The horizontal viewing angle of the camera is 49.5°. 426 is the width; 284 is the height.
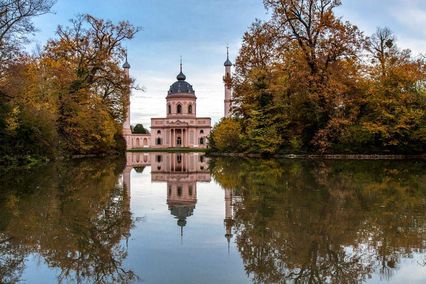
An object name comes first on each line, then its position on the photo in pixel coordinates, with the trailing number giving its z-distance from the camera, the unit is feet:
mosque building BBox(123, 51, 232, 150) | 344.08
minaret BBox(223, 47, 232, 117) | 298.35
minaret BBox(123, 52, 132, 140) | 298.31
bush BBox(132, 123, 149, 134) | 434.42
